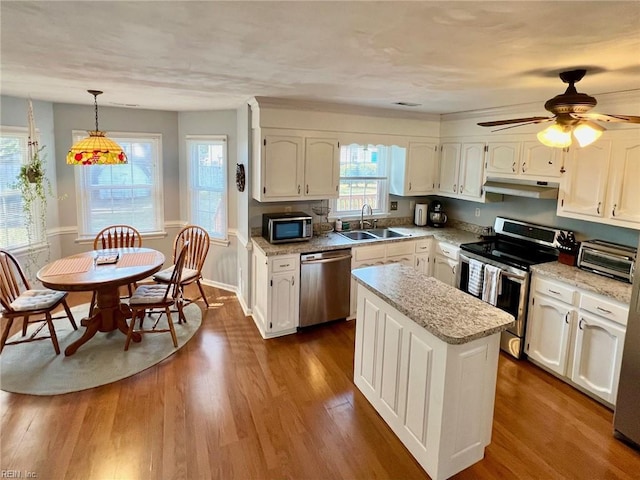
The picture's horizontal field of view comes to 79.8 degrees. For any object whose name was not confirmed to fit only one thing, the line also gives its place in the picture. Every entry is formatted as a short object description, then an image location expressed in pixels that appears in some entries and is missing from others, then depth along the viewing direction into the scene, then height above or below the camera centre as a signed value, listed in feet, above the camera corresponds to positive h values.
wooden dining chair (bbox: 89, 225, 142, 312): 15.06 -2.37
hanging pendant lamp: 11.52 +0.80
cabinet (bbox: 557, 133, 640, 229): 9.70 +0.24
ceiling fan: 7.14 +1.39
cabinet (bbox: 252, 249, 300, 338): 12.39 -3.61
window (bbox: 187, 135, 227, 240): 16.40 -0.07
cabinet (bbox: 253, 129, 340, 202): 12.56 +0.59
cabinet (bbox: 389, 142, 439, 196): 15.51 +0.68
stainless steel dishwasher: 12.89 -3.46
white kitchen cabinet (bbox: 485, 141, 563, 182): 11.50 +0.95
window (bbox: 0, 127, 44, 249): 13.62 -0.47
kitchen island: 6.83 -3.42
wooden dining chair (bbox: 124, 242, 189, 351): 11.73 -3.70
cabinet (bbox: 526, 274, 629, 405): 9.27 -3.74
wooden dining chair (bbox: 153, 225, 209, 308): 14.48 -2.85
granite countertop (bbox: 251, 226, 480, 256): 12.59 -1.98
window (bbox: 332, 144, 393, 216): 15.89 +0.27
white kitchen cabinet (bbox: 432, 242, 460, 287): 14.07 -2.80
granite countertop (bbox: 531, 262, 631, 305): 9.21 -2.29
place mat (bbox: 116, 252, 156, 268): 12.41 -2.66
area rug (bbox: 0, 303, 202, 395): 9.98 -5.23
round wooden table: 10.87 -2.86
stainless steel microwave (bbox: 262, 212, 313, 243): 12.92 -1.49
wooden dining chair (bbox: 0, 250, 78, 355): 10.77 -3.66
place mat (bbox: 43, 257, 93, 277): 11.47 -2.76
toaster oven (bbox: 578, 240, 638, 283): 9.82 -1.76
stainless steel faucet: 15.94 -1.42
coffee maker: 16.58 -1.21
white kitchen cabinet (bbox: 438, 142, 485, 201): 14.12 +0.70
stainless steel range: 11.43 -2.37
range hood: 11.51 +0.08
